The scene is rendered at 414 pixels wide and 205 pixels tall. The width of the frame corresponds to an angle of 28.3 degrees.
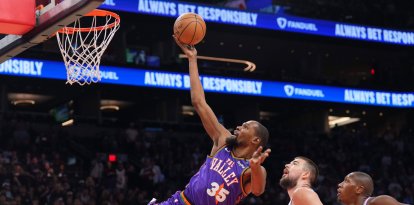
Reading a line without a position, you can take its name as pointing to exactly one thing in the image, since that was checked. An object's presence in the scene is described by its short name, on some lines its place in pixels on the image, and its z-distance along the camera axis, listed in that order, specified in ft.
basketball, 23.94
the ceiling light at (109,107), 96.27
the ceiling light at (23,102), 91.71
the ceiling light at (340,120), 109.40
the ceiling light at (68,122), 82.66
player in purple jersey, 21.93
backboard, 24.35
